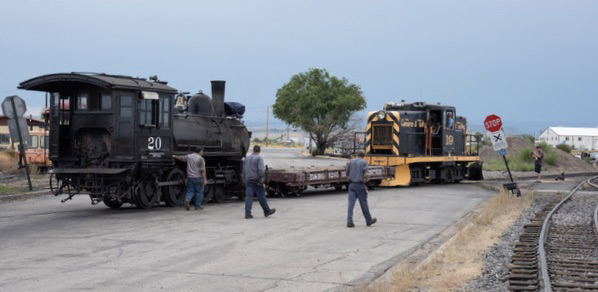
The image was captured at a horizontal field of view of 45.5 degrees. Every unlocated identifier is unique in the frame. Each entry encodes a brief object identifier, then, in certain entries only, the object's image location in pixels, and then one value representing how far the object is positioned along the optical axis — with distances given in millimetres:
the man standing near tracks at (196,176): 18078
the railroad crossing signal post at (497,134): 23141
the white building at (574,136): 142500
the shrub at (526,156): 49962
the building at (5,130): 38444
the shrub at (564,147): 64062
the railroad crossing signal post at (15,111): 22531
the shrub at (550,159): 49875
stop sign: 23109
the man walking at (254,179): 16484
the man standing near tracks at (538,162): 31859
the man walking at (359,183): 15242
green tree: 73312
